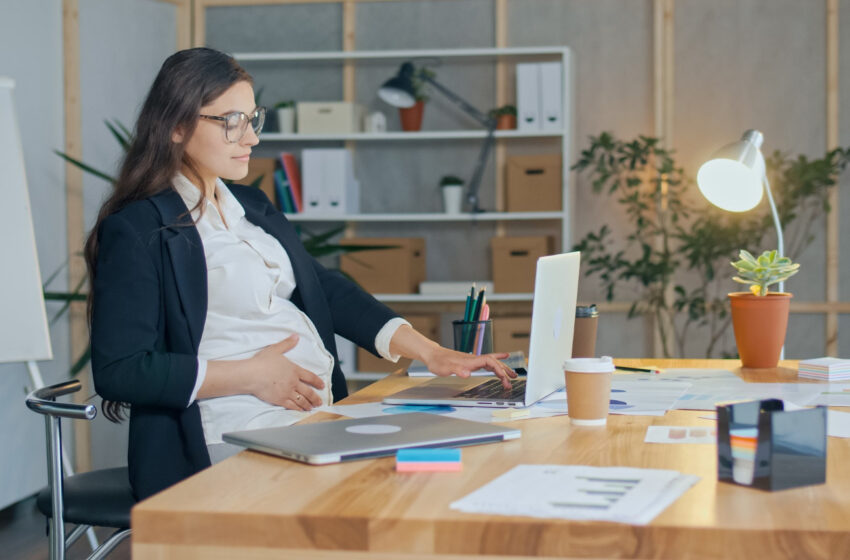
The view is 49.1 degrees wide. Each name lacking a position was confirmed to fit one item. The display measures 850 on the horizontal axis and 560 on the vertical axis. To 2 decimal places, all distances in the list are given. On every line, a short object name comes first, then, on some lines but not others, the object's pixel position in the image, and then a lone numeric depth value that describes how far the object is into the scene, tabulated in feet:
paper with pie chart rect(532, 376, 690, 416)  4.78
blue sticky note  3.41
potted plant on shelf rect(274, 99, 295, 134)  14.53
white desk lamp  6.64
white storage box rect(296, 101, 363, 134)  14.26
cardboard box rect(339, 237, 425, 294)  14.08
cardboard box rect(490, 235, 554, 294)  13.99
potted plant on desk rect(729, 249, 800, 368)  6.55
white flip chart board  9.64
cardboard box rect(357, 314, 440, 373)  14.05
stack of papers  5.95
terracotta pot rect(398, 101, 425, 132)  14.45
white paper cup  4.25
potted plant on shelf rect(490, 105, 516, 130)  14.32
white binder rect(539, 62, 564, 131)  13.88
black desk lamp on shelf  13.61
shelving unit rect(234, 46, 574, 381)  13.96
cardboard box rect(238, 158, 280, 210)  14.25
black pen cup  6.61
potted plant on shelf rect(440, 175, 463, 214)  14.40
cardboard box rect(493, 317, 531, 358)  13.73
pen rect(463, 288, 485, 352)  6.61
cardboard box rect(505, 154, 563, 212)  14.02
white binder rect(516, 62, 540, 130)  13.89
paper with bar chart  2.81
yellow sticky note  4.59
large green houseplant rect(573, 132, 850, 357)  13.43
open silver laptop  4.49
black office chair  5.60
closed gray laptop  3.57
